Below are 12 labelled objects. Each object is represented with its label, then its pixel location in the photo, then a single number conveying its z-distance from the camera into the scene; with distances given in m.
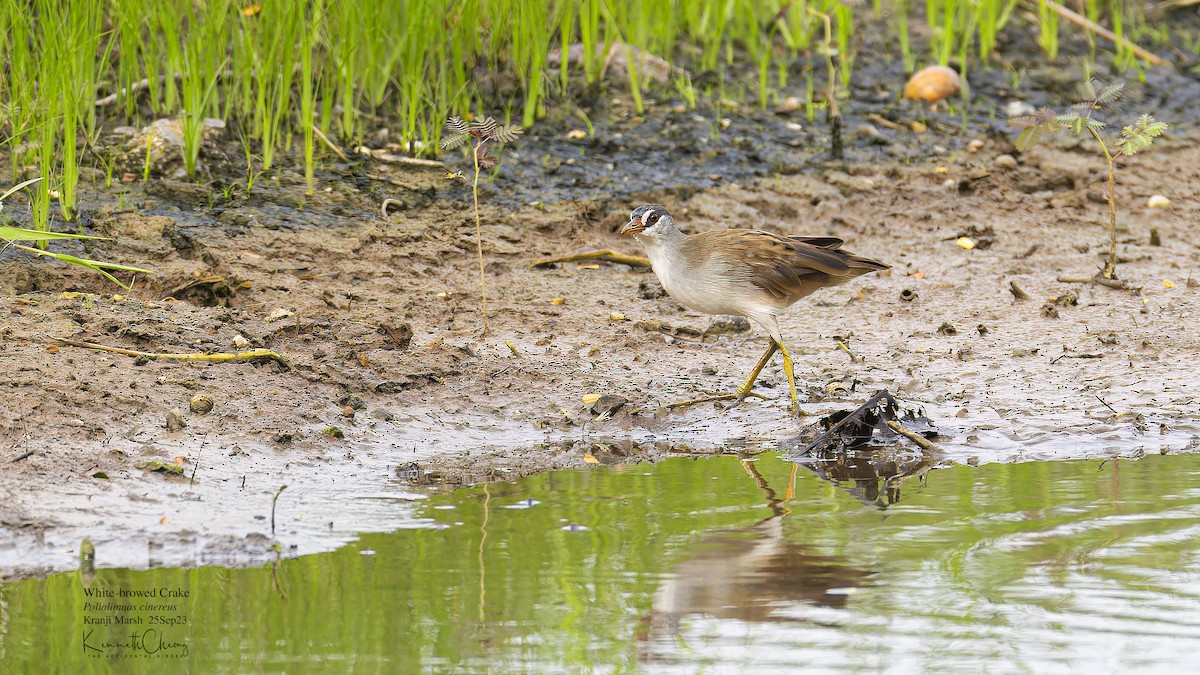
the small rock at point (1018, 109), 17.61
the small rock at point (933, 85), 17.89
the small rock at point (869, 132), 16.86
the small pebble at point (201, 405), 9.98
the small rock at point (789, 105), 17.30
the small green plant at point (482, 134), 12.47
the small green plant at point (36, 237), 10.48
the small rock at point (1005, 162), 16.47
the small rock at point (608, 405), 10.96
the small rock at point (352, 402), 10.60
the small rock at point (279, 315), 11.66
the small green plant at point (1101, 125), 13.38
